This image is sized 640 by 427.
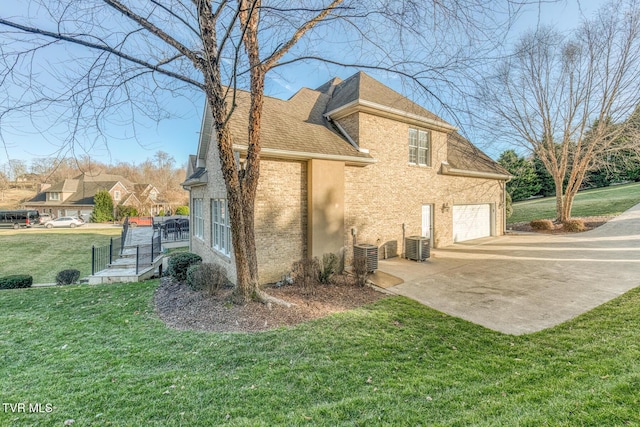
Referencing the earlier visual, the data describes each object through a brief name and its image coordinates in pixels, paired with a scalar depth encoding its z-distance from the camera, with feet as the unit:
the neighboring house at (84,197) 152.46
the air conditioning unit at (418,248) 35.65
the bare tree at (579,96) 51.44
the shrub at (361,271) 25.94
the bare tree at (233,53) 14.94
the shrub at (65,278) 37.45
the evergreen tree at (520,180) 95.04
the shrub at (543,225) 57.87
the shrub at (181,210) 144.15
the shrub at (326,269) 26.73
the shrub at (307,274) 24.79
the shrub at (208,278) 24.22
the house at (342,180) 27.99
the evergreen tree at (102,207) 137.18
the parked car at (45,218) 131.56
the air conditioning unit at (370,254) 30.55
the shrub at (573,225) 55.46
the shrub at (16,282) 33.23
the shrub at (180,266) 31.76
